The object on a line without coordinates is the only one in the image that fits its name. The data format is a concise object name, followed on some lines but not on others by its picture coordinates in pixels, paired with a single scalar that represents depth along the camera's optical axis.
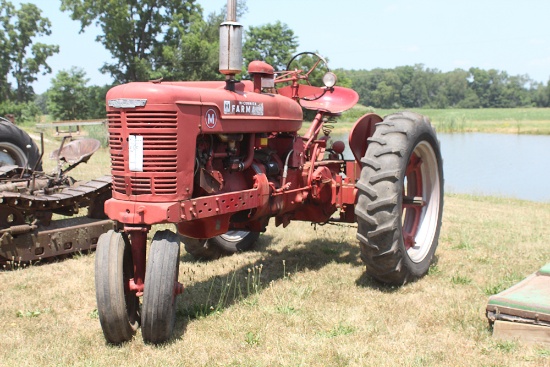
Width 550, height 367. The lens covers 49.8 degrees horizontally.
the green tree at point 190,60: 42.19
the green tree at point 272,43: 49.66
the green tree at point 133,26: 42.69
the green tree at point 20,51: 53.78
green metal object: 3.81
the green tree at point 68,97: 48.53
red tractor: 3.83
